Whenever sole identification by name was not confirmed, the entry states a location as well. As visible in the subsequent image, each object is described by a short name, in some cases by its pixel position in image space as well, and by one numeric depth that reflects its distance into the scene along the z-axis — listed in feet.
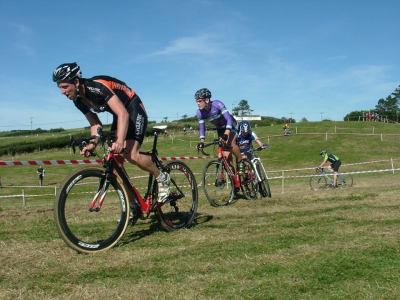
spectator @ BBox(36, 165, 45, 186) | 140.32
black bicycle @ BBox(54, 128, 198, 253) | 18.26
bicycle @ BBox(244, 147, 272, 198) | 38.73
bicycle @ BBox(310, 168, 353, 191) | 90.33
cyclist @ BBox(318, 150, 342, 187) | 89.20
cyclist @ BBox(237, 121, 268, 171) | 40.35
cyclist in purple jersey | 32.96
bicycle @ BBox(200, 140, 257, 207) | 34.24
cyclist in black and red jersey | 19.10
